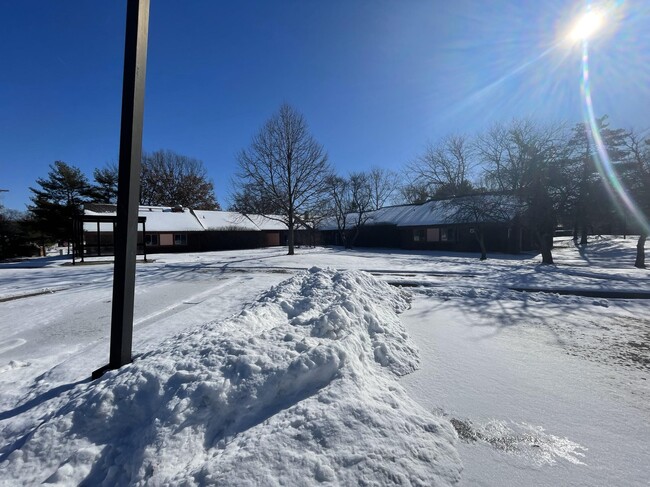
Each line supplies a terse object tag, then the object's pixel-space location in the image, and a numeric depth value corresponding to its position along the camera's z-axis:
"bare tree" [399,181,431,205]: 48.78
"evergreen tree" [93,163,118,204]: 38.16
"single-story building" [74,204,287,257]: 28.67
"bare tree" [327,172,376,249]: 36.34
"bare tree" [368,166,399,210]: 53.22
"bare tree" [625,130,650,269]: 16.88
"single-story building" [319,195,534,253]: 20.69
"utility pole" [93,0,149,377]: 3.46
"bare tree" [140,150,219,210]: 44.58
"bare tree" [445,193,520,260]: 19.62
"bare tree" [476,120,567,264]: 17.98
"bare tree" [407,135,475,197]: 38.28
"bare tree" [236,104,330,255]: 26.56
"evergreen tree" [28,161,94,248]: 32.47
